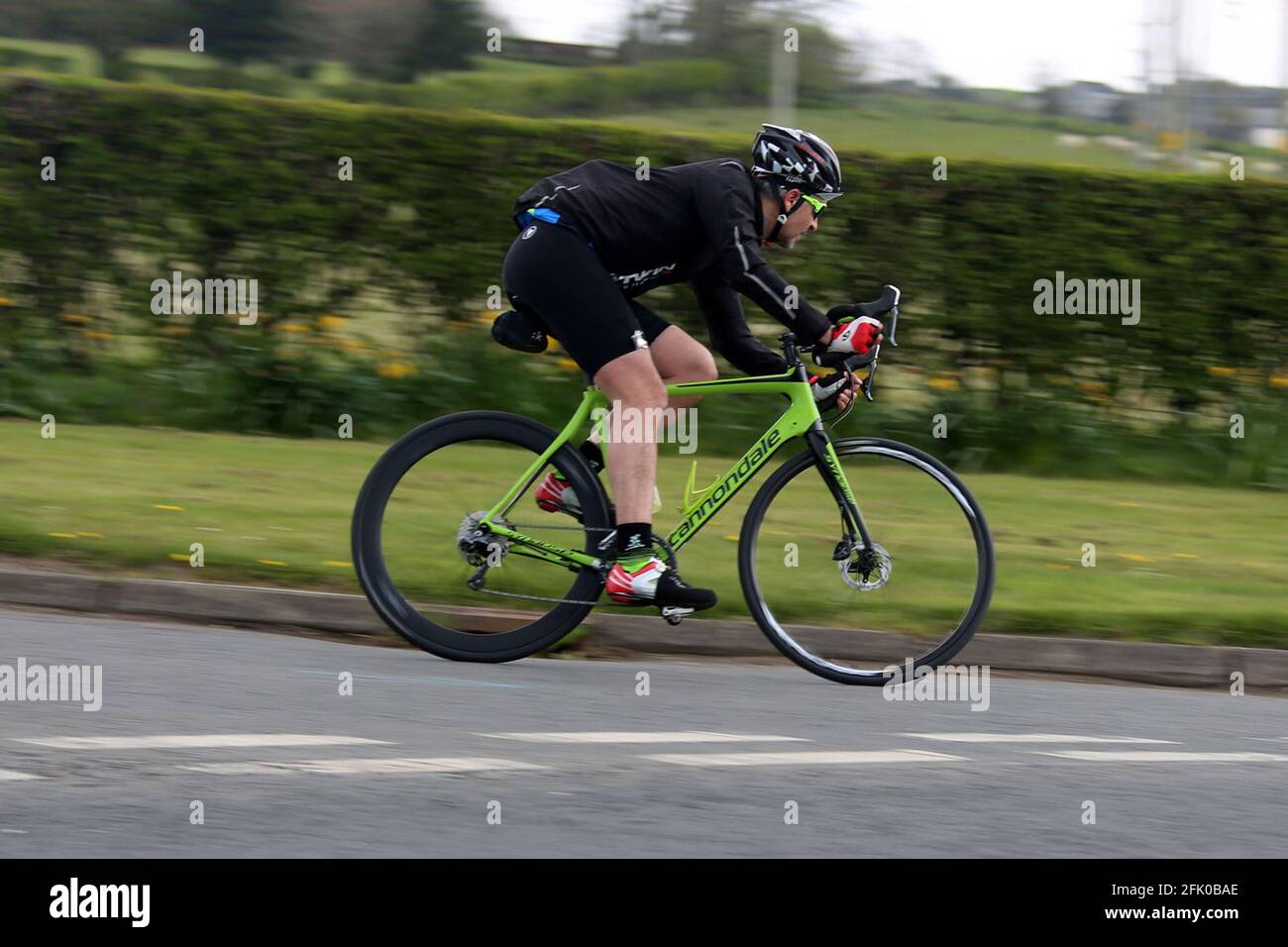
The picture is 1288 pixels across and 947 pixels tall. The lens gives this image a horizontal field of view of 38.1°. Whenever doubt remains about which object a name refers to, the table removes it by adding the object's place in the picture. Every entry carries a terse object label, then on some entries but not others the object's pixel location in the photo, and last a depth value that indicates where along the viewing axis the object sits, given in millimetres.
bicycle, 6914
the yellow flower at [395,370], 13297
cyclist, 6594
